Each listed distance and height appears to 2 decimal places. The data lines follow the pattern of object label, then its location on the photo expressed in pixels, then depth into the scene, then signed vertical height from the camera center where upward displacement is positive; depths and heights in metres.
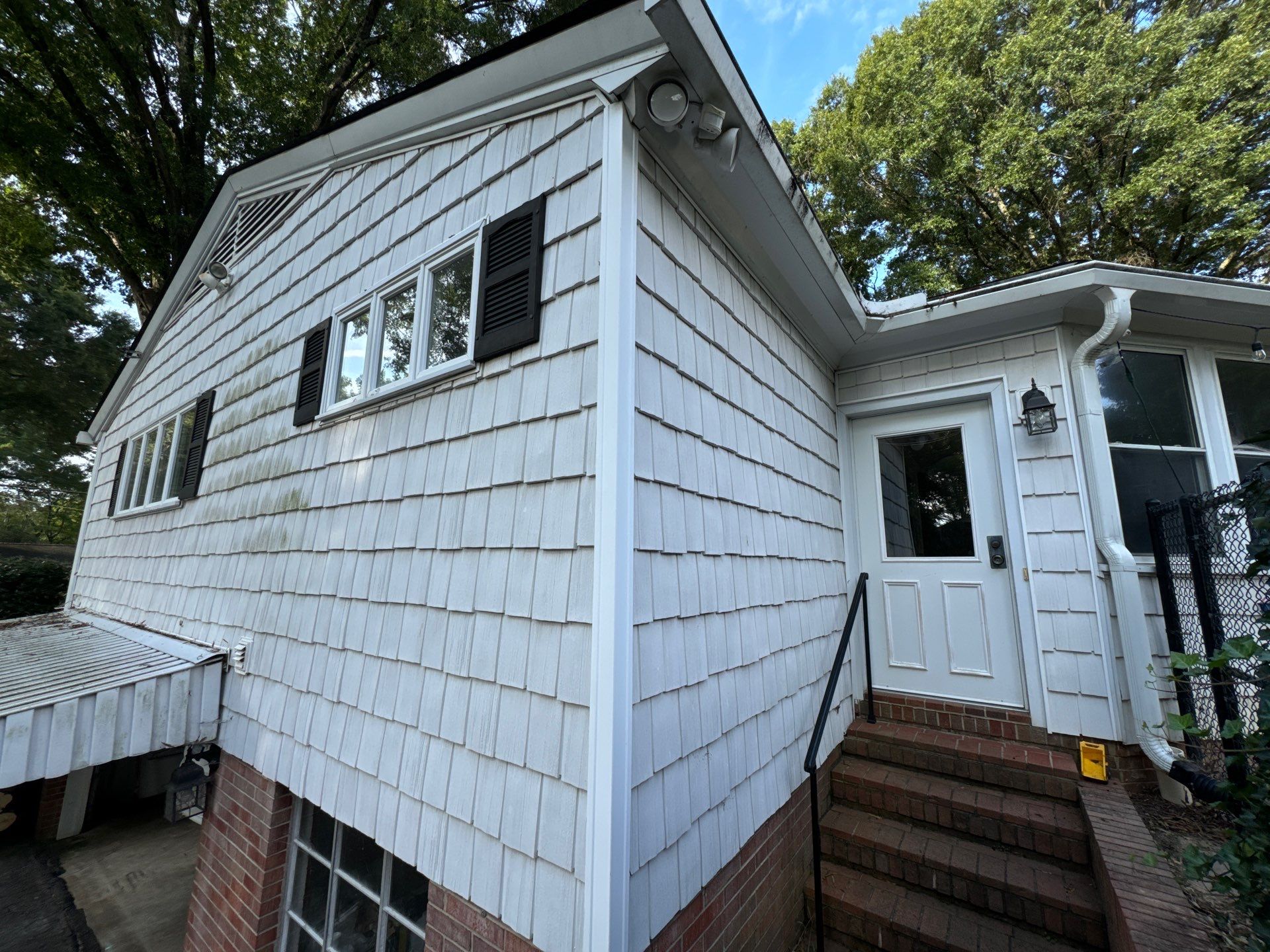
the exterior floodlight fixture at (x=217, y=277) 4.73 +2.58
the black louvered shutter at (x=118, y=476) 6.20 +1.00
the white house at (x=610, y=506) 1.79 +0.31
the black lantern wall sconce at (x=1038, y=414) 3.20 +0.98
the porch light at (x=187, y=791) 3.39 -1.54
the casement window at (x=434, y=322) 2.21 +1.23
